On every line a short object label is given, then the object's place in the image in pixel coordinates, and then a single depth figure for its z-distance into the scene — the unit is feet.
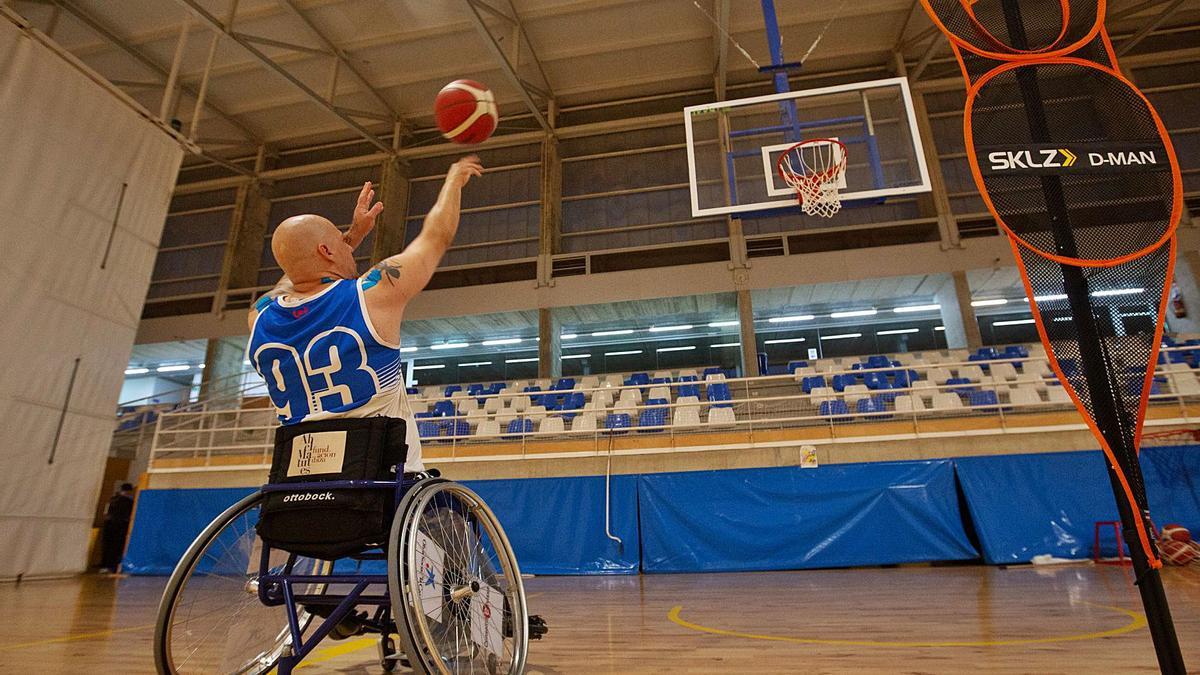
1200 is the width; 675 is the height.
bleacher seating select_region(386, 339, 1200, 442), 25.21
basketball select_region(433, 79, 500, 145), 7.39
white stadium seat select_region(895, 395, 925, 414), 25.11
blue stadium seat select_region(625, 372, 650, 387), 41.96
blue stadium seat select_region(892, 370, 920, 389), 35.07
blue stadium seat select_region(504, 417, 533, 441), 31.28
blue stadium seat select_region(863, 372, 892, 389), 32.76
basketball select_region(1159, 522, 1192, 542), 18.94
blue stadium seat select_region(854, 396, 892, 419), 26.27
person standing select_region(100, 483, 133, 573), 28.63
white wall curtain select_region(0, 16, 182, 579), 21.38
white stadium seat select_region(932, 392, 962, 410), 26.66
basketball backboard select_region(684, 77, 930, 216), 19.49
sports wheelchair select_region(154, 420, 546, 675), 4.58
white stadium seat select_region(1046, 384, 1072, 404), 24.40
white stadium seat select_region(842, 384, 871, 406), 24.71
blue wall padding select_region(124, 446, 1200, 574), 20.98
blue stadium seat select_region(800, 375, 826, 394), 31.48
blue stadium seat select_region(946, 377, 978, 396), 30.30
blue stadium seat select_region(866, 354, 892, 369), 38.60
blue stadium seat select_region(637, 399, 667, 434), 28.86
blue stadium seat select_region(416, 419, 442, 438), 29.14
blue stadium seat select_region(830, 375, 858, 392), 30.81
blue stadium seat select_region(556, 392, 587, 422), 34.12
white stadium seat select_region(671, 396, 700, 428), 27.94
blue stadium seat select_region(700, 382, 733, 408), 32.12
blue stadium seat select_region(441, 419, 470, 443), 30.04
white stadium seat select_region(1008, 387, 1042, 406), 26.48
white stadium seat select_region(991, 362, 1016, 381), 30.94
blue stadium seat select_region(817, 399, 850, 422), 27.61
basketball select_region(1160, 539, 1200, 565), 18.53
